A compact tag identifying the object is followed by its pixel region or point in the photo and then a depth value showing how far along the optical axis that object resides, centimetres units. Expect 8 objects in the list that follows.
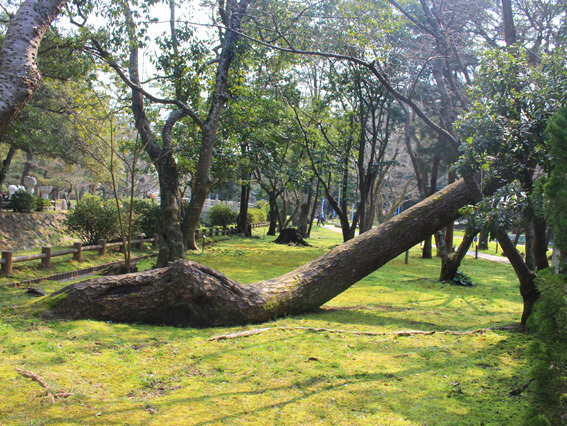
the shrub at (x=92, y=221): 1194
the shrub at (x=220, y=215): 2455
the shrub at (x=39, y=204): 1499
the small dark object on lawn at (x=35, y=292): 642
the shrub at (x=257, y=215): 3031
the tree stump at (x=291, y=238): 1962
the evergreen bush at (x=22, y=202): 1420
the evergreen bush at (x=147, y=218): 1473
